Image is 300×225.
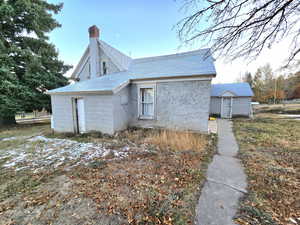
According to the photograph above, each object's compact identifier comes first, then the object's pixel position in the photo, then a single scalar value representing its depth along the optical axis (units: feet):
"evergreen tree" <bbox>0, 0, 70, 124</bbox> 28.91
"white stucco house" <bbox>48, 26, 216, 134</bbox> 21.08
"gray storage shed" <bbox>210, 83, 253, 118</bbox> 42.80
